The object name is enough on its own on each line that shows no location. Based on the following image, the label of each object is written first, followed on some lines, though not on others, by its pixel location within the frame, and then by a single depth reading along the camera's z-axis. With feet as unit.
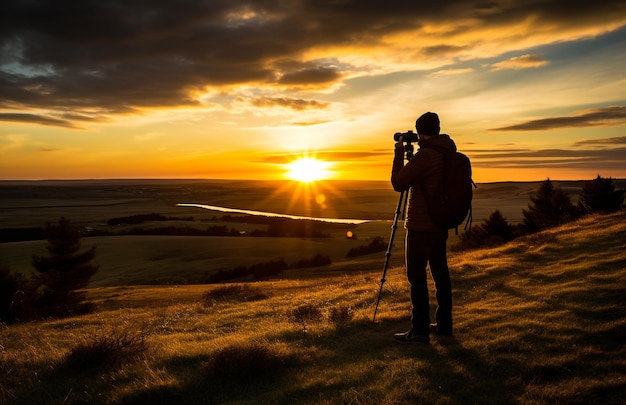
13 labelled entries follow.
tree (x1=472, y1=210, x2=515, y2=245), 169.68
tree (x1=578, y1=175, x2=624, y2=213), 139.33
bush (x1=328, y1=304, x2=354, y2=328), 29.55
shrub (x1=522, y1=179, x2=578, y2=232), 158.92
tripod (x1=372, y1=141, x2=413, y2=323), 26.01
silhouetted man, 22.29
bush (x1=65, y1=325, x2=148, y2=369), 22.48
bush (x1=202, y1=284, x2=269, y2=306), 55.21
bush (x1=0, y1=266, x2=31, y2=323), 115.08
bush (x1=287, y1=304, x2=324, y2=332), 32.41
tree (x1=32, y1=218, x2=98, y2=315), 152.35
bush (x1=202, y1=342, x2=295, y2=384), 20.40
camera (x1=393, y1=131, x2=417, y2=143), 25.39
